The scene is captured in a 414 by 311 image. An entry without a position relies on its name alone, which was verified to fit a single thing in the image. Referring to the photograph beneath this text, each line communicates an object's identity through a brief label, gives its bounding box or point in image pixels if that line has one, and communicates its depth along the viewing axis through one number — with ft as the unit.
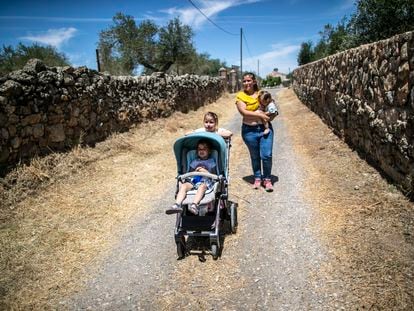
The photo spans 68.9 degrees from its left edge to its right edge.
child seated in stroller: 12.47
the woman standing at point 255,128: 17.21
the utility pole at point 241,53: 138.72
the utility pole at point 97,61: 43.57
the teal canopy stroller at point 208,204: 12.27
